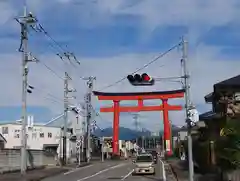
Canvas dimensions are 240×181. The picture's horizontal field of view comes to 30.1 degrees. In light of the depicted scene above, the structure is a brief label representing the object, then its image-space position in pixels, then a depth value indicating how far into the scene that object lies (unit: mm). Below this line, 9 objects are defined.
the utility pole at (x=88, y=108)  71000
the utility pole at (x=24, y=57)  36062
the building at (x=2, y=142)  59862
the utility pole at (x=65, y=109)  57031
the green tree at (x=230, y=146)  18234
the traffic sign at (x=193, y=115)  21461
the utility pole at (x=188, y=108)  21938
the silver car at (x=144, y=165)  37500
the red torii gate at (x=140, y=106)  75188
